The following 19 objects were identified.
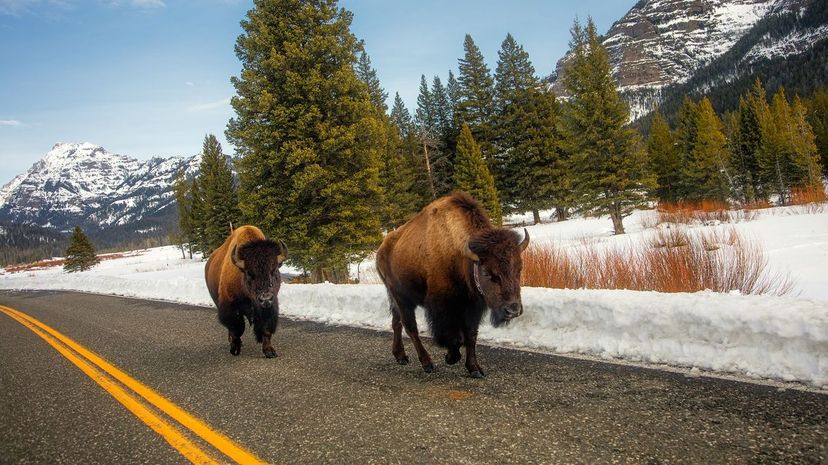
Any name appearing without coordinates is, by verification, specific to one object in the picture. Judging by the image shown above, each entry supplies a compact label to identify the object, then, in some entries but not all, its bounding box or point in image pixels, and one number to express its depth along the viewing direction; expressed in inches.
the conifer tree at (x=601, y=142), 984.3
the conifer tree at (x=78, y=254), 2108.8
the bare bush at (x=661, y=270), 265.9
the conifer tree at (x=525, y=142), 1409.9
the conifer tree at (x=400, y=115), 2032.4
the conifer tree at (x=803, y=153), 1779.0
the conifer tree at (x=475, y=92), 1581.0
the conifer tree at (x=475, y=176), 1311.5
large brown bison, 157.5
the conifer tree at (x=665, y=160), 2203.5
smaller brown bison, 234.7
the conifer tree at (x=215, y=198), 1635.1
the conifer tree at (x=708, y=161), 1873.8
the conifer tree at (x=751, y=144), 2053.4
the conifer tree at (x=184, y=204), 2247.8
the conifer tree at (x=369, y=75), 1707.8
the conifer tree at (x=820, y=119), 2250.2
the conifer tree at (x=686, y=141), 2059.5
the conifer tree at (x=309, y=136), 617.0
